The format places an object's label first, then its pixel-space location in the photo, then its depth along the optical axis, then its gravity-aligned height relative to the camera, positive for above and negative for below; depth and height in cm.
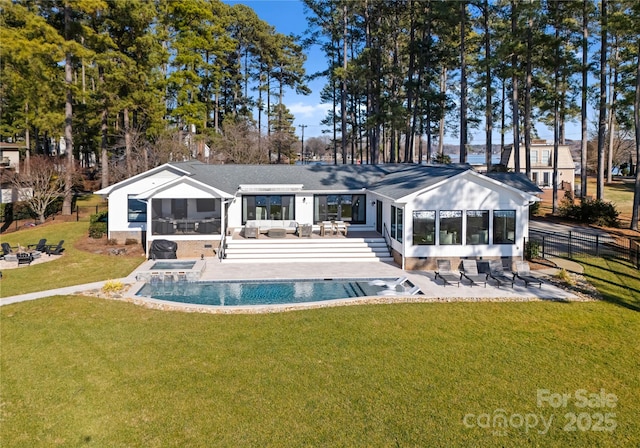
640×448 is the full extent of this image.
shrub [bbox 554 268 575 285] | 1559 -253
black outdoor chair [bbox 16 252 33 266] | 1833 -217
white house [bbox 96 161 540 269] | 1820 +22
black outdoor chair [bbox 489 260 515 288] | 1579 -251
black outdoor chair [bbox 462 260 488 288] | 1567 -248
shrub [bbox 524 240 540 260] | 1934 -187
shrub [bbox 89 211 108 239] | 2314 -107
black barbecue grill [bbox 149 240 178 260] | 1980 -194
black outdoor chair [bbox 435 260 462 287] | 1580 -251
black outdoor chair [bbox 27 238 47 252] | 1998 -180
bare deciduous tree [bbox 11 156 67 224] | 2634 +121
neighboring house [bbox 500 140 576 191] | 4453 +514
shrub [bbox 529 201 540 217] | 3069 +6
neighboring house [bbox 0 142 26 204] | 3138 +358
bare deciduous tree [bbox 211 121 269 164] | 4184 +621
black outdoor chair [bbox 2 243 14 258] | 1908 -190
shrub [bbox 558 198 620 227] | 2620 -15
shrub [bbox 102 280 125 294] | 1441 -272
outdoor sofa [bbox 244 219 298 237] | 2453 -86
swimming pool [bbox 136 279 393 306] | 1420 -296
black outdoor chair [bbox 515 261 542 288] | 1564 -253
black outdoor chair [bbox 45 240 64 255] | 1993 -197
